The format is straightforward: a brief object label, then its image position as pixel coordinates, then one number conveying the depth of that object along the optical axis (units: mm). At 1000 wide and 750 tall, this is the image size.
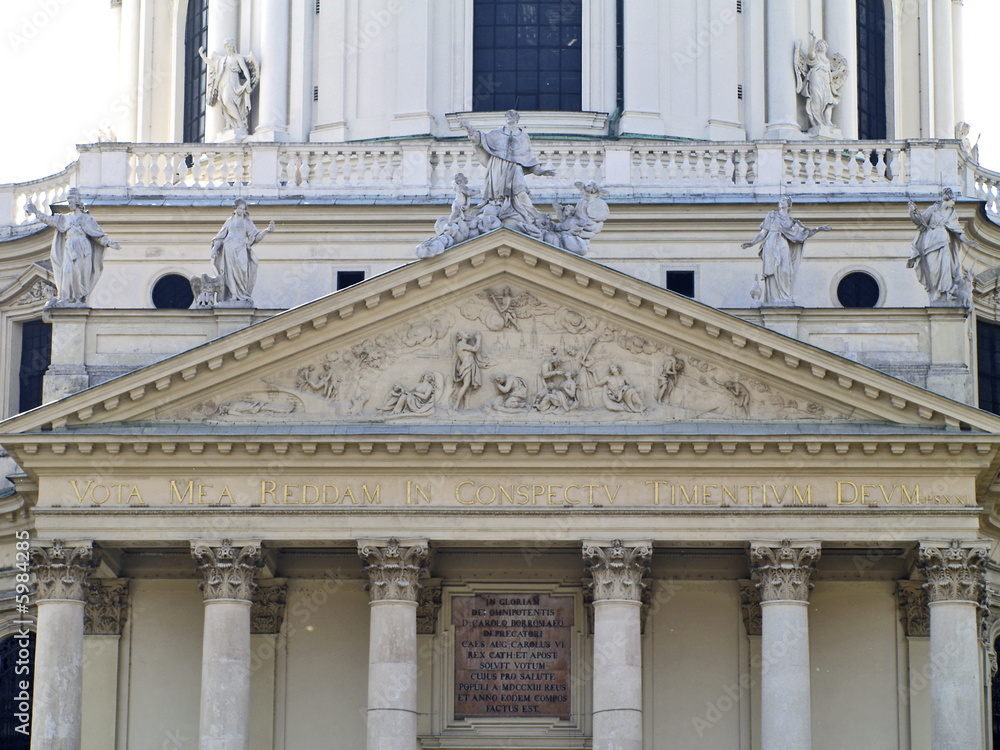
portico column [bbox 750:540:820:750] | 41688
